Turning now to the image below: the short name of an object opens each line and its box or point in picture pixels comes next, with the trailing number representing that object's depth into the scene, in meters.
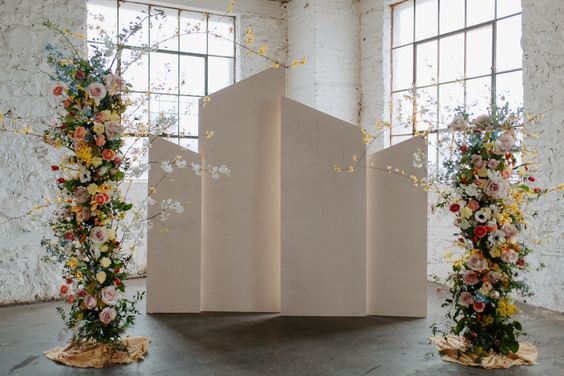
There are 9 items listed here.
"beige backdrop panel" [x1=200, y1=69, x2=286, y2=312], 5.54
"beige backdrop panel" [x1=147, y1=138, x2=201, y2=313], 5.38
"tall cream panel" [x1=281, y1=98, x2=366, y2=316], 5.36
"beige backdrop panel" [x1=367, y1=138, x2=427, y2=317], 5.32
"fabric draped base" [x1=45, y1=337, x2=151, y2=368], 3.97
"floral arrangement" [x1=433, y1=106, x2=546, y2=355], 3.87
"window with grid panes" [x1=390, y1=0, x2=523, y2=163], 6.39
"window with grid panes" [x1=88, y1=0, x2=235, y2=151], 7.66
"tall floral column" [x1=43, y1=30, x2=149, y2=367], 3.87
